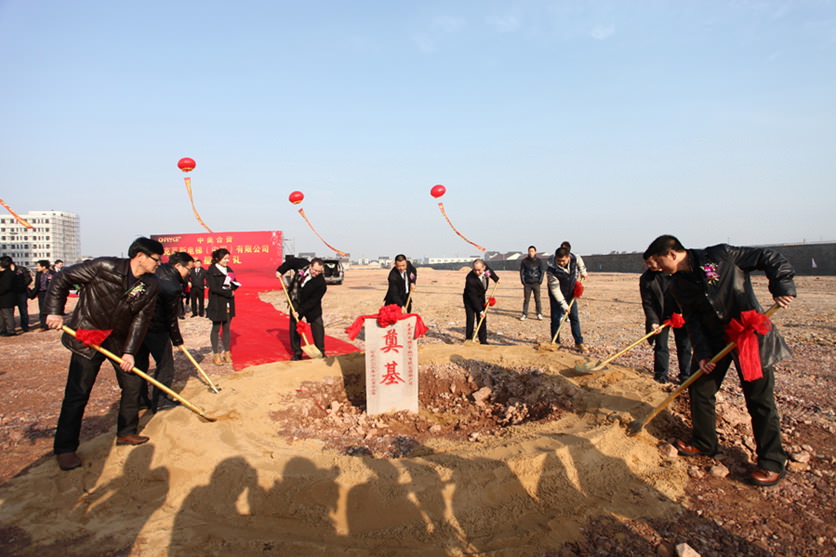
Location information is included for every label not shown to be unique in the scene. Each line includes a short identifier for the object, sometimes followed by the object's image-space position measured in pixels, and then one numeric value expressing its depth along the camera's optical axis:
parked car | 23.99
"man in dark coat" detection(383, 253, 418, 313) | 6.85
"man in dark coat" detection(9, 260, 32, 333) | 9.29
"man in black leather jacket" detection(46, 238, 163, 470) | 3.41
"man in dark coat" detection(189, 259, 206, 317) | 10.14
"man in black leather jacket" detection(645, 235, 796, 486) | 3.00
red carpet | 7.24
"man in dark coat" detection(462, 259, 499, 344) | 7.07
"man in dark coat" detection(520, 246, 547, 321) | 10.03
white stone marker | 4.54
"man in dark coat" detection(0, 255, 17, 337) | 8.98
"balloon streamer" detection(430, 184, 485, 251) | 10.23
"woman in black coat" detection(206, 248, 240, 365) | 6.35
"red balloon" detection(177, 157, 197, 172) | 11.66
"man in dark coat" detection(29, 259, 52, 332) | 10.38
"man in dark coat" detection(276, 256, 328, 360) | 6.02
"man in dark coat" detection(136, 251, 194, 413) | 4.43
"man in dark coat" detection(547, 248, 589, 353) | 6.99
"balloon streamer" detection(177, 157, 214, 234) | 11.66
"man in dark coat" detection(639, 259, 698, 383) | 5.13
